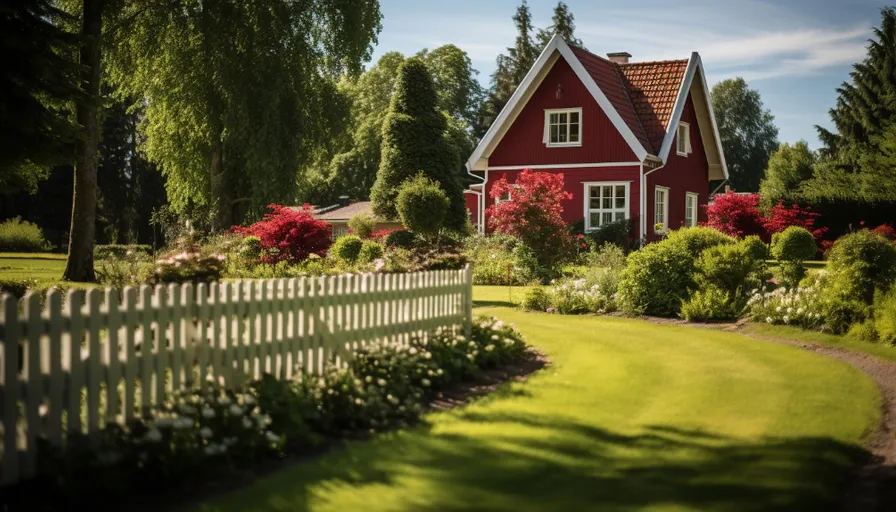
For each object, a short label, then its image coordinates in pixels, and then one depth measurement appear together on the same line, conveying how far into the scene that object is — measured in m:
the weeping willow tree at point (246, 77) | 27.88
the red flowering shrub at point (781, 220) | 28.59
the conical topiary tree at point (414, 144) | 35.66
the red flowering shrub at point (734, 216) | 27.42
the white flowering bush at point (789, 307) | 13.15
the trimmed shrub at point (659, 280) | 14.86
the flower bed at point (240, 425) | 4.98
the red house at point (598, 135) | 27.98
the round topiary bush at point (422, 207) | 25.70
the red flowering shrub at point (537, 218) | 22.08
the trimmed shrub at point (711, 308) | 14.08
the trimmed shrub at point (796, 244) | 24.42
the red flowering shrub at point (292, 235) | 22.78
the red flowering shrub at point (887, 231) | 29.58
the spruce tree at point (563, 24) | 57.12
